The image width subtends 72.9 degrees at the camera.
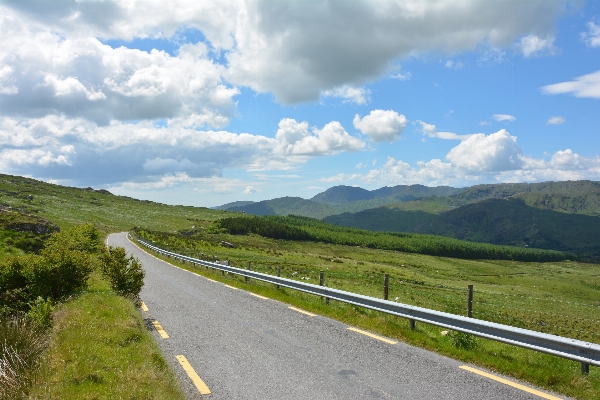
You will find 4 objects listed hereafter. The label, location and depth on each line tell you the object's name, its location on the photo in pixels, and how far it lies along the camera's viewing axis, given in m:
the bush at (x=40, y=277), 13.98
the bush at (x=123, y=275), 14.65
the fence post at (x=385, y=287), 14.05
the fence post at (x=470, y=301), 12.57
